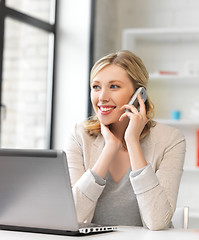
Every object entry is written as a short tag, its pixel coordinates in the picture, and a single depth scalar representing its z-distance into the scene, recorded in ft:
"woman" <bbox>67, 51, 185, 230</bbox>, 5.46
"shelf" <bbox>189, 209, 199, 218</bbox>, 11.40
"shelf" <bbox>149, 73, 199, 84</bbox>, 11.82
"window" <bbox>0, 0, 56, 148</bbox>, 10.52
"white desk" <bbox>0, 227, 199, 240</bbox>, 4.45
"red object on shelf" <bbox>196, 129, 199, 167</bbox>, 12.10
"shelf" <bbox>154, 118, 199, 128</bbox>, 11.87
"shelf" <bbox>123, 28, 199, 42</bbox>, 11.97
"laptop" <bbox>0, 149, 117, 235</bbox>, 4.26
